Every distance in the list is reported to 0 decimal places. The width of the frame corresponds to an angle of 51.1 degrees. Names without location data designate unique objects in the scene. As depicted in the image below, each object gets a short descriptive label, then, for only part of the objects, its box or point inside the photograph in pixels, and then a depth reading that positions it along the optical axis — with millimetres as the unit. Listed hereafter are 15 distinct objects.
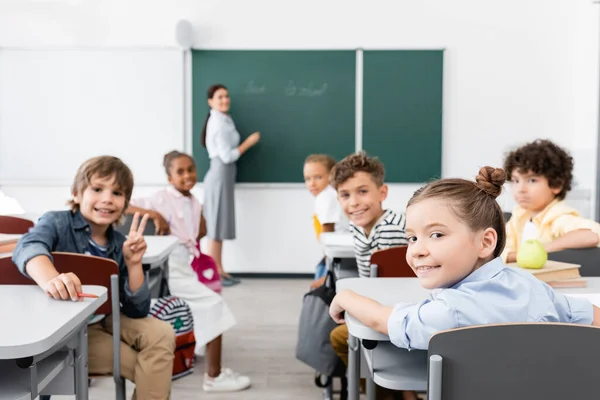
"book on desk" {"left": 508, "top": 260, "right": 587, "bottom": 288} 1824
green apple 1849
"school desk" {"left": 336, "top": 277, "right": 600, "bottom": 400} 1474
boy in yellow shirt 2523
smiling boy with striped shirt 2459
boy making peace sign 2023
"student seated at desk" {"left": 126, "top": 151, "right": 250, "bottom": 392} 2971
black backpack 2473
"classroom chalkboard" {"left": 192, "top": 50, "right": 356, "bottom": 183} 5523
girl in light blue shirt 1231
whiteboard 5508
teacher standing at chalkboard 5320
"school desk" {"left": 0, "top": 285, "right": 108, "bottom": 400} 1256
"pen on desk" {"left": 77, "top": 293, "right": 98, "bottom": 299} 1614
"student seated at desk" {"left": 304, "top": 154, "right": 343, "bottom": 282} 3812
